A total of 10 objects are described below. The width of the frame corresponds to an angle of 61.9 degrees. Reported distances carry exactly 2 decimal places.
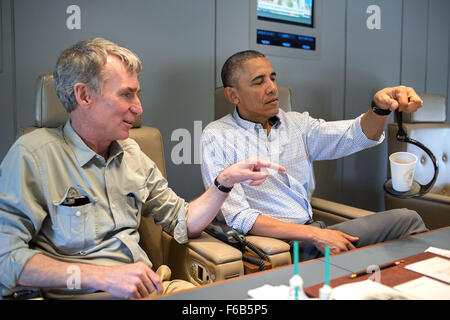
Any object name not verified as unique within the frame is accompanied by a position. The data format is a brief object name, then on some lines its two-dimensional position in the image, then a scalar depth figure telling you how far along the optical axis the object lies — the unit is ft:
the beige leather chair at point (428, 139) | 8.05
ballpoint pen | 3.01
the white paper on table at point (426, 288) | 2.66
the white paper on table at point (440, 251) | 3.54
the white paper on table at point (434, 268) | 3.01
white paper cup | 3.74
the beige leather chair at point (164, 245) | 4.03
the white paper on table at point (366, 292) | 2.60
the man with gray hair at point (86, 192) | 3.27
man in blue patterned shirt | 4.88
